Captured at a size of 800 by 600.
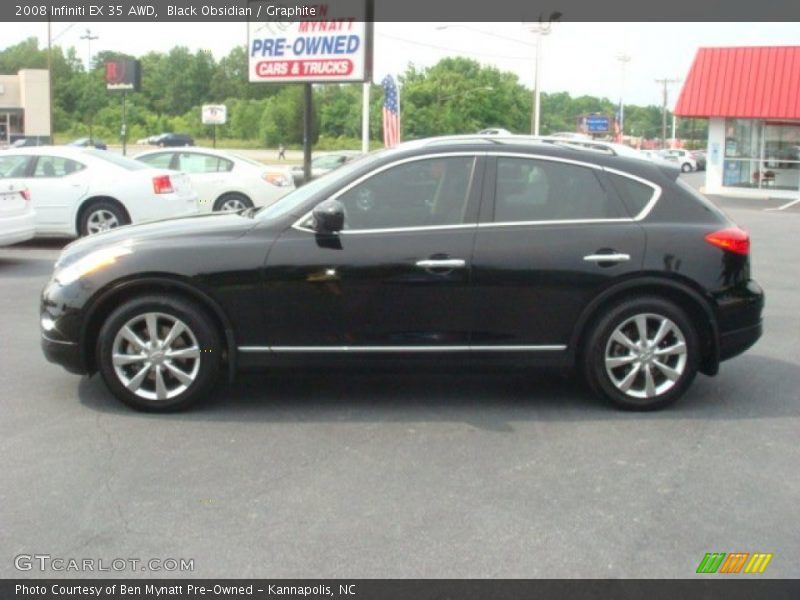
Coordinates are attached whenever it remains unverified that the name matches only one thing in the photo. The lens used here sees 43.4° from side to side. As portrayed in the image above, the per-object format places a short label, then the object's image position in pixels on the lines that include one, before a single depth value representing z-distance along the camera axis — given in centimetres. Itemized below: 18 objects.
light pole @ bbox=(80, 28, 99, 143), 7021
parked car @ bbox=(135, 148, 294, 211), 1677
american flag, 3005
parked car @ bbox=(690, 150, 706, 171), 7069
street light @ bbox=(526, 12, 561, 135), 3831
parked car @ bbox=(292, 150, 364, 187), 2927
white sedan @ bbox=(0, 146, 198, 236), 1398
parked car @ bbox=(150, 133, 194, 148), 6191
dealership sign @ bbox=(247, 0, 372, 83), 2025
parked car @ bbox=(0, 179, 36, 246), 1209
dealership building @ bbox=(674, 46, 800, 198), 3603
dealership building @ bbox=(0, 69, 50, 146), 6788
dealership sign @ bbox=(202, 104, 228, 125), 5247
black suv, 592
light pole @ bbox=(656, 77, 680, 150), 9269
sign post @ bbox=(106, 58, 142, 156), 4459
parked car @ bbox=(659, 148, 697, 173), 6631
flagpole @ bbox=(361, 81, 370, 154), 2711
